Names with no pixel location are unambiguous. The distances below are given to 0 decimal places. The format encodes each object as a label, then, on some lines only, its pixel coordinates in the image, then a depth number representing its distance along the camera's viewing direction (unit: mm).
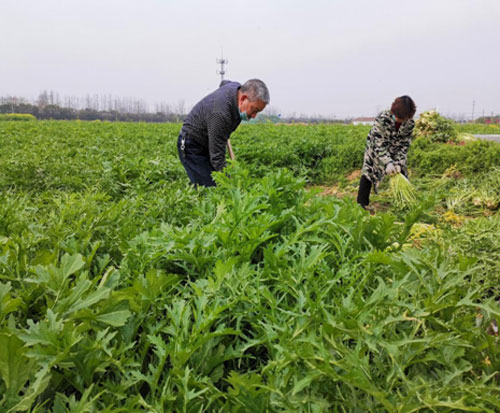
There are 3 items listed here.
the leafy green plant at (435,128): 11219
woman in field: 5117
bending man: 3699
